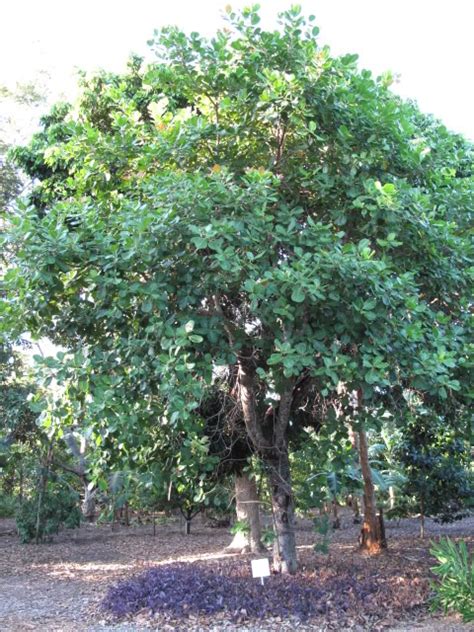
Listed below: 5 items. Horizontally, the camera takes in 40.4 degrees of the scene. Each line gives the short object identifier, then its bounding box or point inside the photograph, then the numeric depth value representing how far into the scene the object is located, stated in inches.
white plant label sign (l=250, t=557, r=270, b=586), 265.4
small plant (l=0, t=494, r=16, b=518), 864.9
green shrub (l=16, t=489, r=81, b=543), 584.1
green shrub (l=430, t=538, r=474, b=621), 229.8
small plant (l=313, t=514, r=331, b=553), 299.5
